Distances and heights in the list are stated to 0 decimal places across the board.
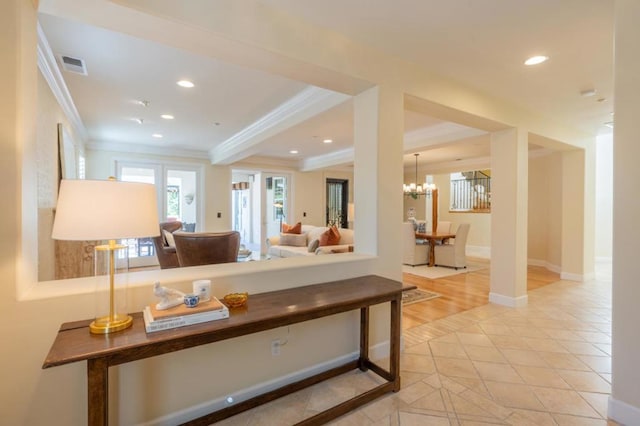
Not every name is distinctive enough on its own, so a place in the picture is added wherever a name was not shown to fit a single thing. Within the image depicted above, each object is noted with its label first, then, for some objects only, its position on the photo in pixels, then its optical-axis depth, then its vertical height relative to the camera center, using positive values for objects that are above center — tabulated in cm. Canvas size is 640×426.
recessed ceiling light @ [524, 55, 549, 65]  260 +131
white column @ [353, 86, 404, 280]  249 +29
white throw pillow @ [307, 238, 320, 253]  530 -59
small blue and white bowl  147 -43
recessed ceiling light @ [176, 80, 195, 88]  307 +129
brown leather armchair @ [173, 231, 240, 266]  323 -39
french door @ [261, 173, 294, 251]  820 +18
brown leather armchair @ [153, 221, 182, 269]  448 -64
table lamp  121 -1
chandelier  748 +56
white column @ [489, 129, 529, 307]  374 -5
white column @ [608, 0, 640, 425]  173 -3
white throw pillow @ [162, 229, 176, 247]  462 -43
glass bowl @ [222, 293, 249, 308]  166 -48
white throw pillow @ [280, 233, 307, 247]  627 -59
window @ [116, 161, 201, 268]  638 +41
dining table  636 -55
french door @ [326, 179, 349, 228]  915 +27
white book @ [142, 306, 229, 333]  133 -49
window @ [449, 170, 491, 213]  880 +59
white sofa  507 -62
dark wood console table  119 -54
